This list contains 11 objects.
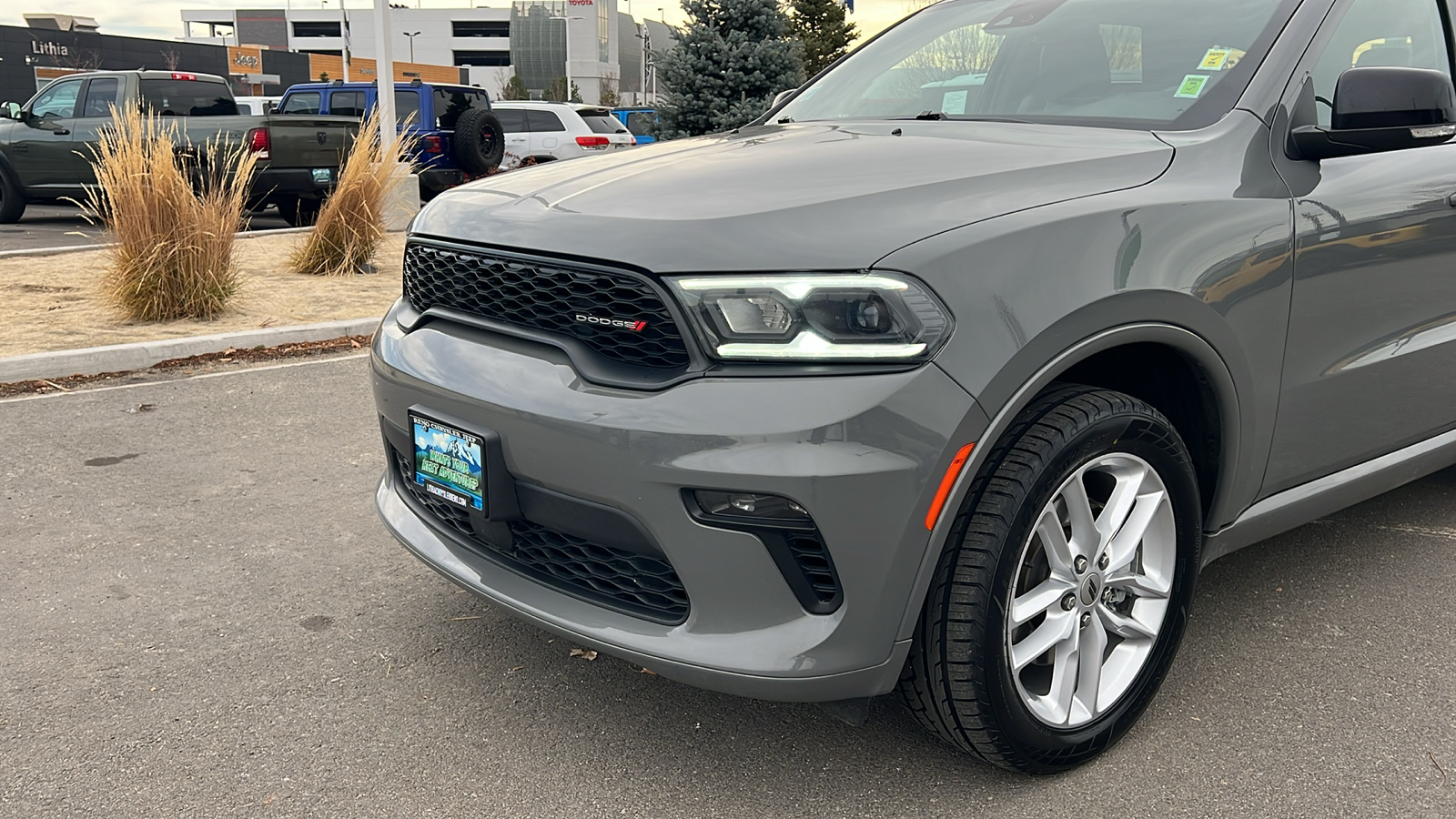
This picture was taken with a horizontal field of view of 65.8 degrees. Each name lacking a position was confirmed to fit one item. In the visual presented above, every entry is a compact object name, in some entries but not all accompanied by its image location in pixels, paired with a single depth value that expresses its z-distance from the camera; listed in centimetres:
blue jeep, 1395
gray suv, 195
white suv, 1788
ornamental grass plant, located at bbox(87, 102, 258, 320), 650
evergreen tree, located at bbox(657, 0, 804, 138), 1441
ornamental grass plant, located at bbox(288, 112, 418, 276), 859
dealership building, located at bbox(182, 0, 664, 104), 8406
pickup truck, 1198
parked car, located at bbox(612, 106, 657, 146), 1563
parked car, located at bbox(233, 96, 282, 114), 2532
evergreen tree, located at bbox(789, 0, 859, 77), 3119
